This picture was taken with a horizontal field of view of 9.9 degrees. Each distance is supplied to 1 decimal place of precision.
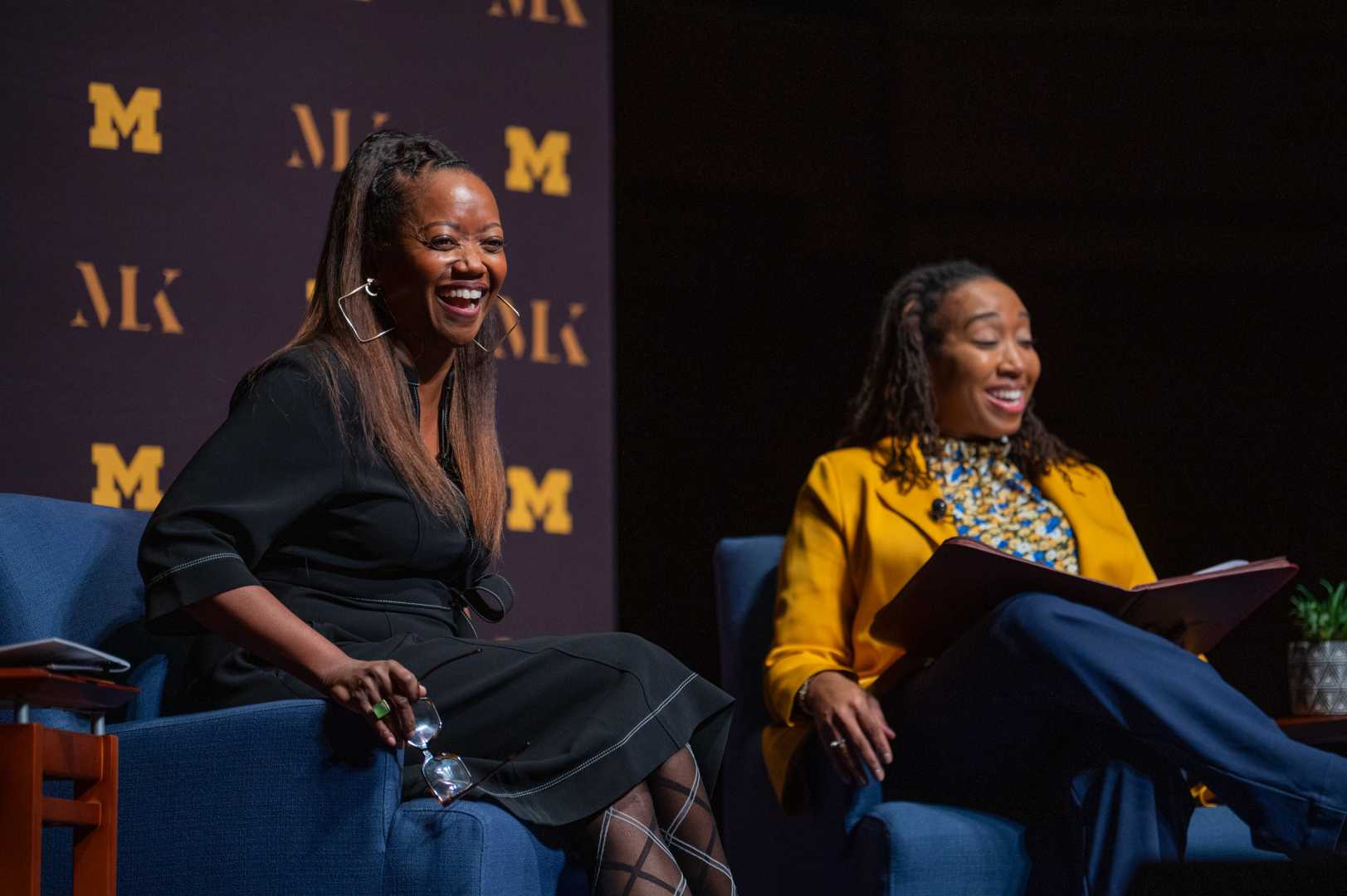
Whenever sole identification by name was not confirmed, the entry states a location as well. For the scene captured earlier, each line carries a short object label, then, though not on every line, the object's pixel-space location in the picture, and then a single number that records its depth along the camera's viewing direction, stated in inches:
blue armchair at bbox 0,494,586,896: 335.7
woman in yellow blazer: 346.6
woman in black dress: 338.3
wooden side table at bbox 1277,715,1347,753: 358.1
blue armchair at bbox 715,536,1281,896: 350.4
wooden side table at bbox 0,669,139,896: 330.6
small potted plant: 362.2
